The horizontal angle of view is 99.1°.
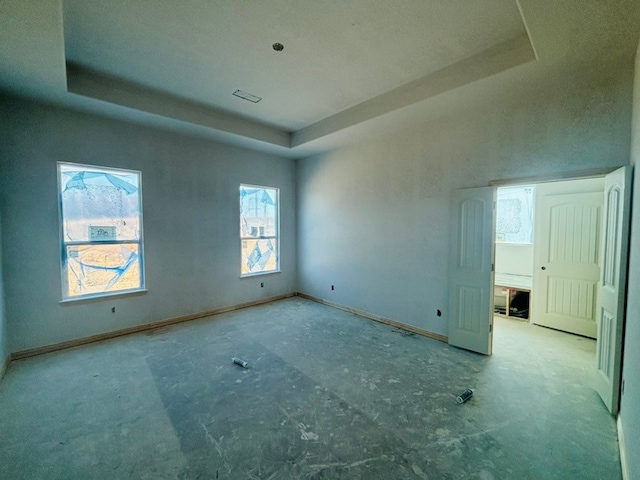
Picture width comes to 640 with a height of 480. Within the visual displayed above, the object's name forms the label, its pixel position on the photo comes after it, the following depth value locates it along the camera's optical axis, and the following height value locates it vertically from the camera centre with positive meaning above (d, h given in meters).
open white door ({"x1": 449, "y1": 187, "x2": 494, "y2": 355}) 3.33 -0.54
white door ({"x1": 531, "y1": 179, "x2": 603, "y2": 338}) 3.80 -0.44
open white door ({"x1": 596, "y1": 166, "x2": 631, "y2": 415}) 2.22 -0.49
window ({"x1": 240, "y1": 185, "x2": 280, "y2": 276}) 5.43 -0.06
